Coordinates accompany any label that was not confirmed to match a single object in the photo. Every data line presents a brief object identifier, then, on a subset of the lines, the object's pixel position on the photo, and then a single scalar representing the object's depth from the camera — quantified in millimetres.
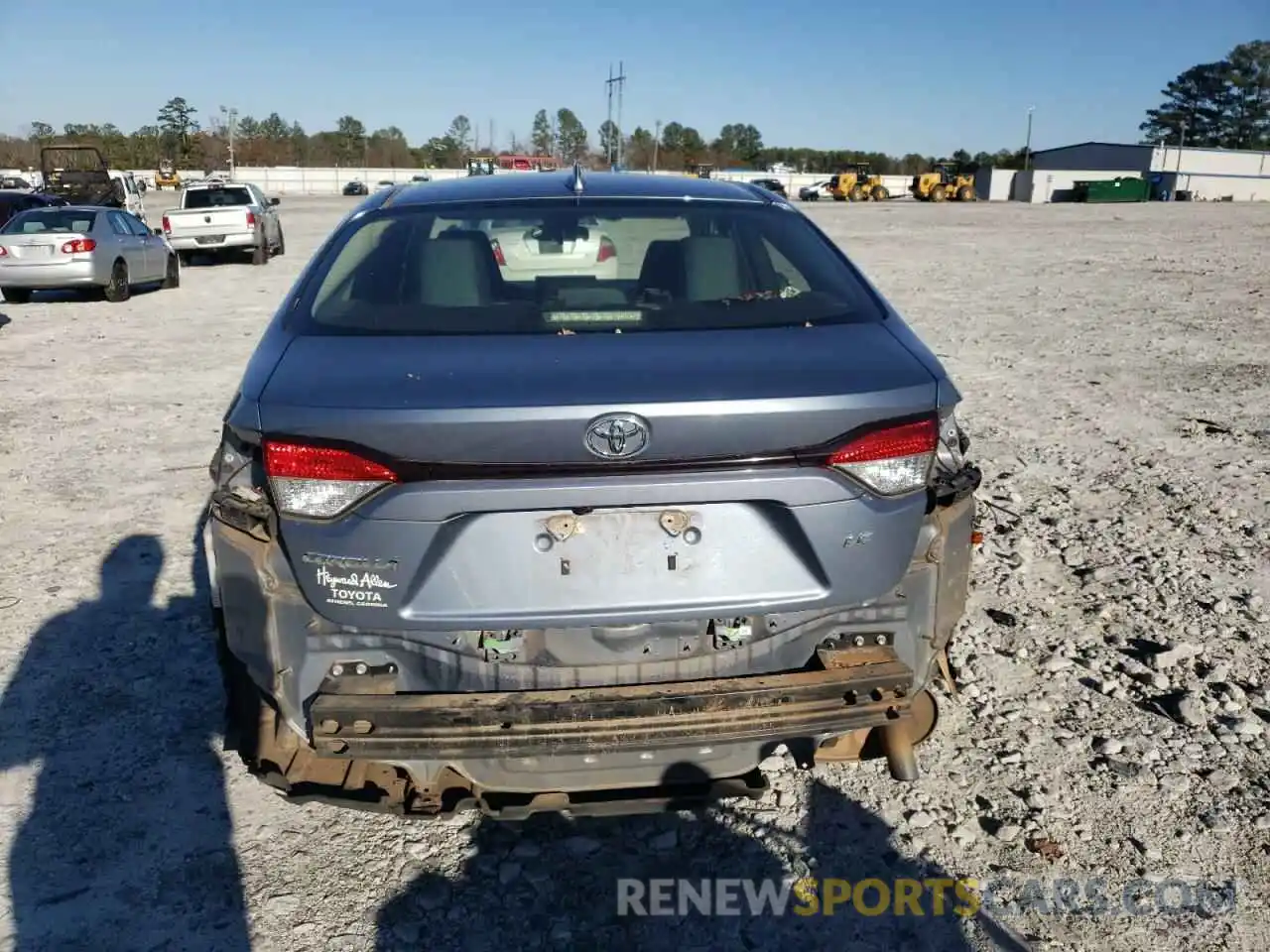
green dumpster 64938
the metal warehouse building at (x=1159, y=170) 71312
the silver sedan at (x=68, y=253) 14844
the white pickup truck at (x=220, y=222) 20094
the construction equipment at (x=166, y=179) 77375
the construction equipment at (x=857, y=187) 65188
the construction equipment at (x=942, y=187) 63031
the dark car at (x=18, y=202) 22672
